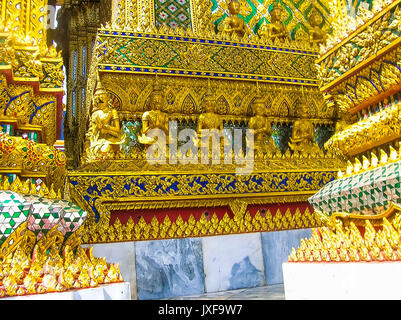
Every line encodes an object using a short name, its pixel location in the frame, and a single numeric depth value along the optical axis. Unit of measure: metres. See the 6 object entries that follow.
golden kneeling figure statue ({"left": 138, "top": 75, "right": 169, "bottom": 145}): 4.87
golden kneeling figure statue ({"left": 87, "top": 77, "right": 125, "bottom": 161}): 4.66
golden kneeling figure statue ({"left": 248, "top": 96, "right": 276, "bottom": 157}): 5.41
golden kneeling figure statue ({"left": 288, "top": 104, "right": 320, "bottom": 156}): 5.63
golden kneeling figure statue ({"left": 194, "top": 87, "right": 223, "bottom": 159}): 5.14
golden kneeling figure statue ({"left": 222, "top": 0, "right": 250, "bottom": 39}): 6.01
